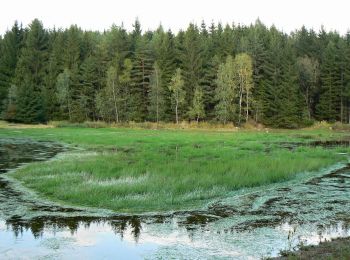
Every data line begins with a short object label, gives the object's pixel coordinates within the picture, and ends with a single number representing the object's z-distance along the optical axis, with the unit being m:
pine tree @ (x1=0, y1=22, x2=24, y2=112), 89.14
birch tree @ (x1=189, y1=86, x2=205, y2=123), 72.81
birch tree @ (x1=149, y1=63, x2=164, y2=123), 73.81
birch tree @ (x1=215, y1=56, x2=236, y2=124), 71.06
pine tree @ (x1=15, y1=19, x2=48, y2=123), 77.19
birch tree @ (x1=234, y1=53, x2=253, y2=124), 72.44
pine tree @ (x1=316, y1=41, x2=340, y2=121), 76.75
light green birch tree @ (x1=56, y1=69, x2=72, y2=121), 79.38
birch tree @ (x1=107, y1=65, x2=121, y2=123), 76.00
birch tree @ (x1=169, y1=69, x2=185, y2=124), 72.69
